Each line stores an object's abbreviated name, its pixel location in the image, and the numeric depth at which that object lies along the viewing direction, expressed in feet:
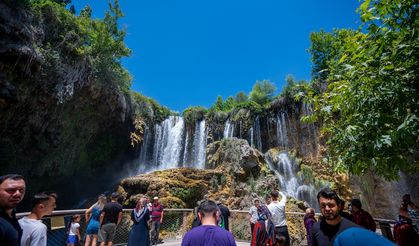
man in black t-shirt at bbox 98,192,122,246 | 18.26
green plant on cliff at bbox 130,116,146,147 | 70.64
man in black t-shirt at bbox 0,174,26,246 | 6.19
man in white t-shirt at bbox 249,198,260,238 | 21.27
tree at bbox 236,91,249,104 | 126.62
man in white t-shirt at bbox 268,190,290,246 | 16.57
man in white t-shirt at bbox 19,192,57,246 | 7.87
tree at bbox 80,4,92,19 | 63.45
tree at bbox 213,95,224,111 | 116.80
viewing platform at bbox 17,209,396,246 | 28.58
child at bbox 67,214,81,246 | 19.19
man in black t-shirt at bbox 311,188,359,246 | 7.63
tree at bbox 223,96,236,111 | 114.91
